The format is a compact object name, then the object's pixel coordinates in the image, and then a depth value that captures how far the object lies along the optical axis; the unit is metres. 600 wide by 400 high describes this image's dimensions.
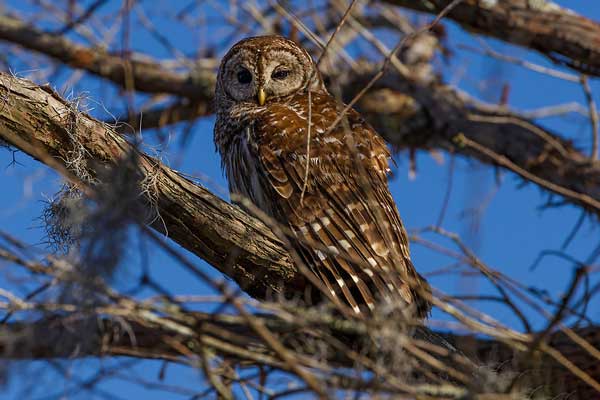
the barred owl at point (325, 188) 7.24
